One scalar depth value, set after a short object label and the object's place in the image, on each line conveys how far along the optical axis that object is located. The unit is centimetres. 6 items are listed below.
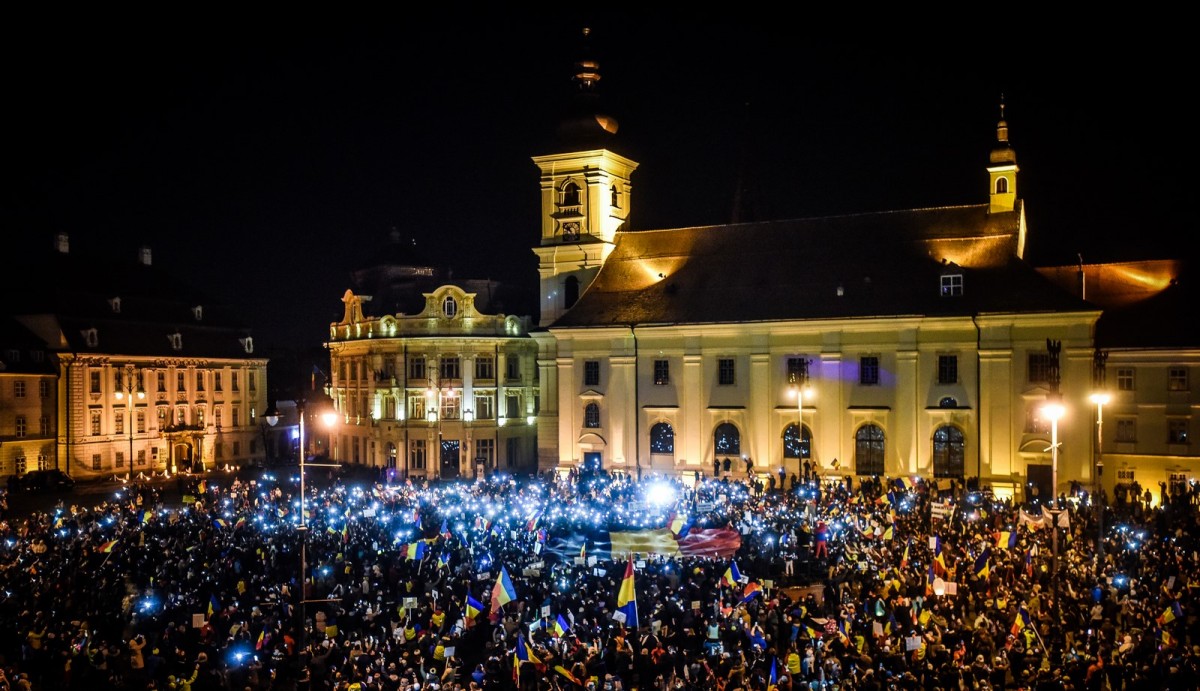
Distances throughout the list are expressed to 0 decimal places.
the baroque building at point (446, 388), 5662
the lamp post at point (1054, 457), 2119
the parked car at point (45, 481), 4822
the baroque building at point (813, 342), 4031
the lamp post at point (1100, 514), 2489
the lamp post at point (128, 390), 5566
